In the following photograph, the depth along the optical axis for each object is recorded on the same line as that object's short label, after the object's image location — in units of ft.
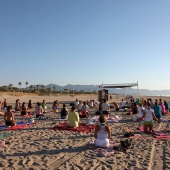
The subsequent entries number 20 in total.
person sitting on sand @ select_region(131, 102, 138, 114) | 59.41
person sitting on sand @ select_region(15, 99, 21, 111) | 67.41
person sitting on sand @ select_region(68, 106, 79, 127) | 37.22
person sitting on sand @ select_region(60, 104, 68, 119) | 48.88
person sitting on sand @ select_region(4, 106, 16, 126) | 38.78
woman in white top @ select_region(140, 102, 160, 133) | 33.95
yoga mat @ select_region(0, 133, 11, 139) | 30.69
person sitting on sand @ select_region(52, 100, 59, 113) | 65.89
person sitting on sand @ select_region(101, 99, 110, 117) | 53.11
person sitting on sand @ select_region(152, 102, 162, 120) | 46.83
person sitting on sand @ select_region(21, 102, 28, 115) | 56.59
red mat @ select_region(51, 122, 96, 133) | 35.12
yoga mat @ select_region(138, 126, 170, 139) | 31.69
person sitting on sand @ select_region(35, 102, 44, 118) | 50.66
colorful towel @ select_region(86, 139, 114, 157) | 23.05
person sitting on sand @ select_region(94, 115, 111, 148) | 24.77
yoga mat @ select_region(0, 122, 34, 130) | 37.09
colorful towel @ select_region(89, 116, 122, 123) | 46.53
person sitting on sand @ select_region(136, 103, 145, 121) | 47.24
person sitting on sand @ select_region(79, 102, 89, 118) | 51.57
